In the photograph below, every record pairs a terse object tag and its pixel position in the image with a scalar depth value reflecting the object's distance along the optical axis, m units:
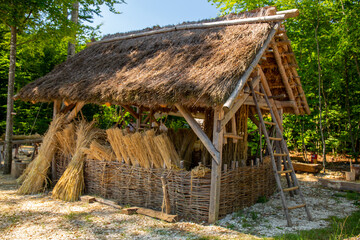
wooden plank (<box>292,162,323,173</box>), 8.94
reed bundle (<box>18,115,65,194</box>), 6.11
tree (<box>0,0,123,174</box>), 7.17
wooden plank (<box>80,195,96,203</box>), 5.52
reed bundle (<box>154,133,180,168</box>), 4.92
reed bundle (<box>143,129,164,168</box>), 5.05
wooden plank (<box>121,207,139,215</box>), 4.87
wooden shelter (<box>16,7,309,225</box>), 4.54
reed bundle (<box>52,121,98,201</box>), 5.69
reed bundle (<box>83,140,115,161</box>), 5.70
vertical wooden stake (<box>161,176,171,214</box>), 4.80
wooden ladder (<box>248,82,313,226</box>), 4.64
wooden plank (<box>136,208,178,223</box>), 4.54
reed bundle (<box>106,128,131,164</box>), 5.43
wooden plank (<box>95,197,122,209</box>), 5.21
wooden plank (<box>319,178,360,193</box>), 6.67
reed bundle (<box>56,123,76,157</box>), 6.29
